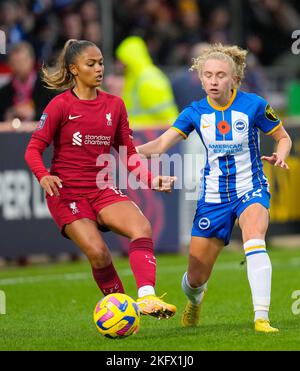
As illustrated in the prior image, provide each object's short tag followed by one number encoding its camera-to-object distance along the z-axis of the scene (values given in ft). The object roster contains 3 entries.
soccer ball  48.88
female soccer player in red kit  51.98
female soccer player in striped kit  52.75
